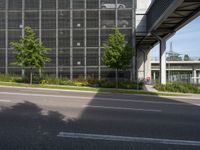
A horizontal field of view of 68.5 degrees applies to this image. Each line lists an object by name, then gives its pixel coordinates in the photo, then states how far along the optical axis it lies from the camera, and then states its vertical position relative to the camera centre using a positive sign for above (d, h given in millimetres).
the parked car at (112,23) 18693 +6570
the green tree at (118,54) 14288 +2011
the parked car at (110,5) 18665 +8846
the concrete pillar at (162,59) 17126 +1842
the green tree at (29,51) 14387 +2294
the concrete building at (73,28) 18609 +6067
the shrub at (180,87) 13632 -1222
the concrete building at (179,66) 39420 +2383
